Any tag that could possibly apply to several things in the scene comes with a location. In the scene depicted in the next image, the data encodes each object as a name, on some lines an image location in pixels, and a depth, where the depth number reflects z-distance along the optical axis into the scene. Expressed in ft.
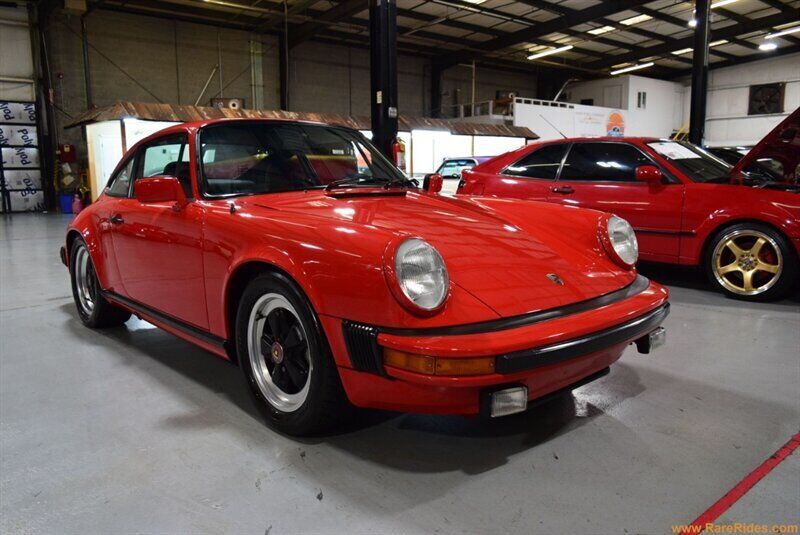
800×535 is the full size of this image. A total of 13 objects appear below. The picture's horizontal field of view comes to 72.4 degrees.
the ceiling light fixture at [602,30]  61.14
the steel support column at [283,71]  55.88
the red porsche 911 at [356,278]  5.09
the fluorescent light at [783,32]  56.02
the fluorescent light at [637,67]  77.05
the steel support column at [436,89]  69.77
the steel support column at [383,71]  26.58
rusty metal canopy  37.40
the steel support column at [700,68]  37.06
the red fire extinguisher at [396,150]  26.52
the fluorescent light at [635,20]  57.98
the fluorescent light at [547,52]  66.65
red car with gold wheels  12.47
